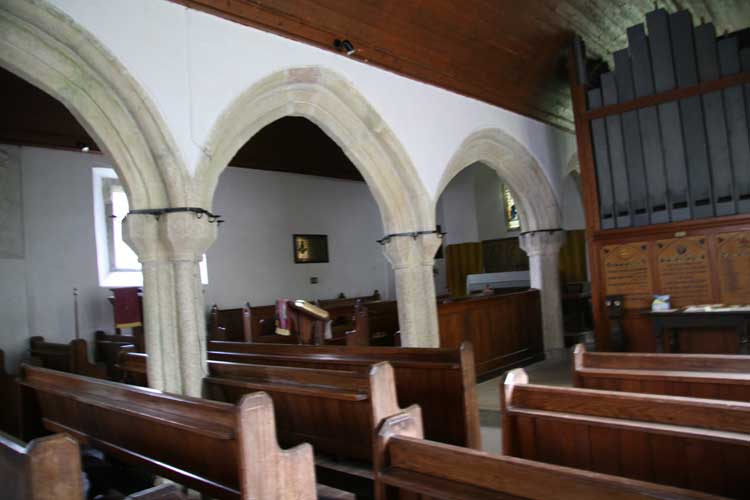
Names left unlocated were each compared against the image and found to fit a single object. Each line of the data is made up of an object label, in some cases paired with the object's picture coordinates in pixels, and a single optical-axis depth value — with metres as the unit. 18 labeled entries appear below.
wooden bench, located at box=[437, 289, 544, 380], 5.90
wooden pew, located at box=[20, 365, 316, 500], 1.59
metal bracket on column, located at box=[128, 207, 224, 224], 3.61
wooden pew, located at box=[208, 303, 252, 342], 7.58
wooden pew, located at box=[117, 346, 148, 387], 3.93
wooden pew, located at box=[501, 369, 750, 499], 1.65
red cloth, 6.55
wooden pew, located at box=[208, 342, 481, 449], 2.86
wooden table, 4.64
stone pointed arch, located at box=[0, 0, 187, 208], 3.12
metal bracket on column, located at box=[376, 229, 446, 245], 5.58
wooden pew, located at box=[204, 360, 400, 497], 2.69
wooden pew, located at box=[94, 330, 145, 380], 6.11
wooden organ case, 5.20
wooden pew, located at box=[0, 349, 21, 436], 4.59
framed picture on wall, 9.34
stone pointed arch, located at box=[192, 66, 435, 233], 4.00
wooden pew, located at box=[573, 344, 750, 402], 2.37
